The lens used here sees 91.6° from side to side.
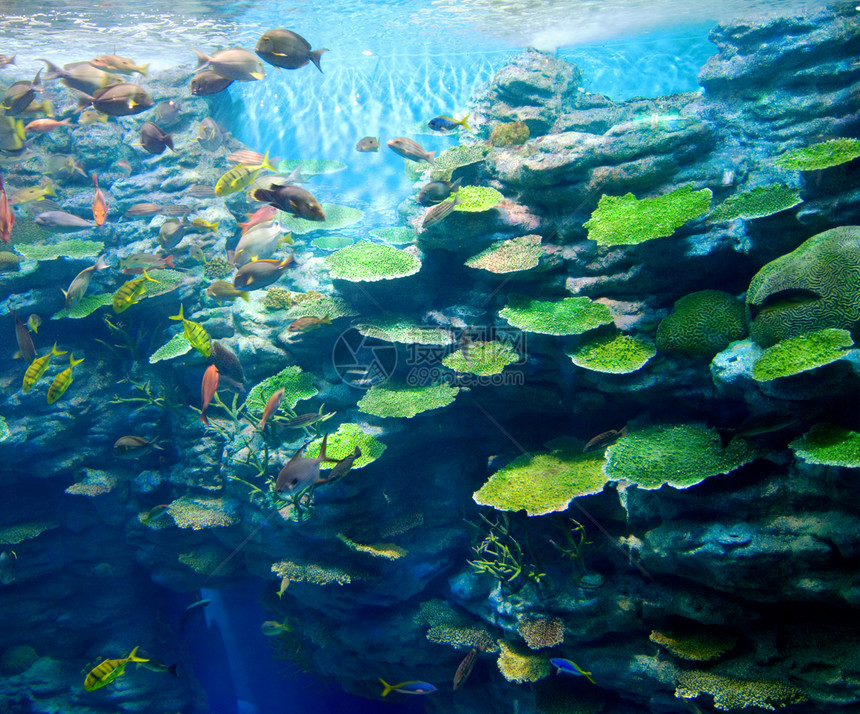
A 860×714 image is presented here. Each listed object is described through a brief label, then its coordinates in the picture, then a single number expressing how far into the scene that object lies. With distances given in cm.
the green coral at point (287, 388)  518
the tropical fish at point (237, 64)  484
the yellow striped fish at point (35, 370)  531
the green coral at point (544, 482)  364
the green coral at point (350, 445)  455
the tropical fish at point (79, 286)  595
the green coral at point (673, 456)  309
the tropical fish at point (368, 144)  686
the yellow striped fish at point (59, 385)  529
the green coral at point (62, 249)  687
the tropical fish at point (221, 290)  548
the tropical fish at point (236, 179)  552
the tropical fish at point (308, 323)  490
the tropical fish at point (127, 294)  567
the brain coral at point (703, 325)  351
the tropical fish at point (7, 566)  653
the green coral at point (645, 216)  373
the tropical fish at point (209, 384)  438
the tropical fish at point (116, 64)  595
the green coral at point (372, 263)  468
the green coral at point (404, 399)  437
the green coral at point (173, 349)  603
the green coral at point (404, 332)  461
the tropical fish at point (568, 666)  362
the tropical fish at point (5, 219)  515
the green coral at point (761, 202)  348
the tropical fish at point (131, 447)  561
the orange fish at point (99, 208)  624
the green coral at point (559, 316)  385
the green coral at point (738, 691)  288
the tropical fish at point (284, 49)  401
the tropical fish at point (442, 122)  575
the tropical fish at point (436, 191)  464
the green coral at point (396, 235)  662
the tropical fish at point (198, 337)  422
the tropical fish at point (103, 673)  519
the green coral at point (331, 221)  783
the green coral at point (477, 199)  445
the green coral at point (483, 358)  417
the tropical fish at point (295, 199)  364
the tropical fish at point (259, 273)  478
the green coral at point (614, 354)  368
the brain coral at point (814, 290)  288
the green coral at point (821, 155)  334
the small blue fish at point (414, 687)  472
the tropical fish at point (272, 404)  433
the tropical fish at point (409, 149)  559
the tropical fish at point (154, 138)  559
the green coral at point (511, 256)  436
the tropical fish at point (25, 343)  529
